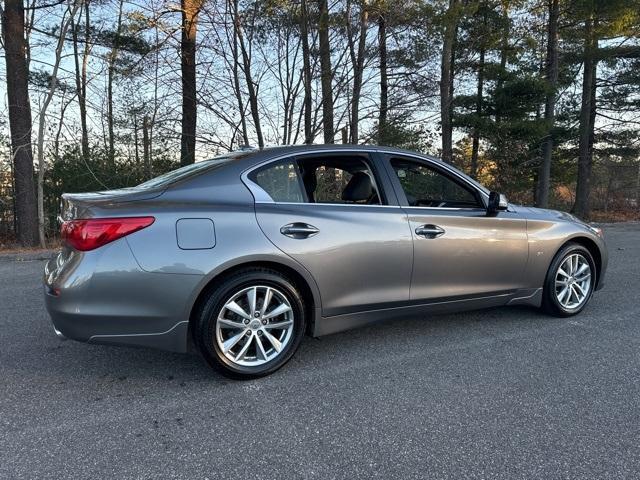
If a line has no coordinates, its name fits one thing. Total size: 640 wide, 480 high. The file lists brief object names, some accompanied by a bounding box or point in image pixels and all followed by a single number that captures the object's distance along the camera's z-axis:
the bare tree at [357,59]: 10.48
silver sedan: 2.79
